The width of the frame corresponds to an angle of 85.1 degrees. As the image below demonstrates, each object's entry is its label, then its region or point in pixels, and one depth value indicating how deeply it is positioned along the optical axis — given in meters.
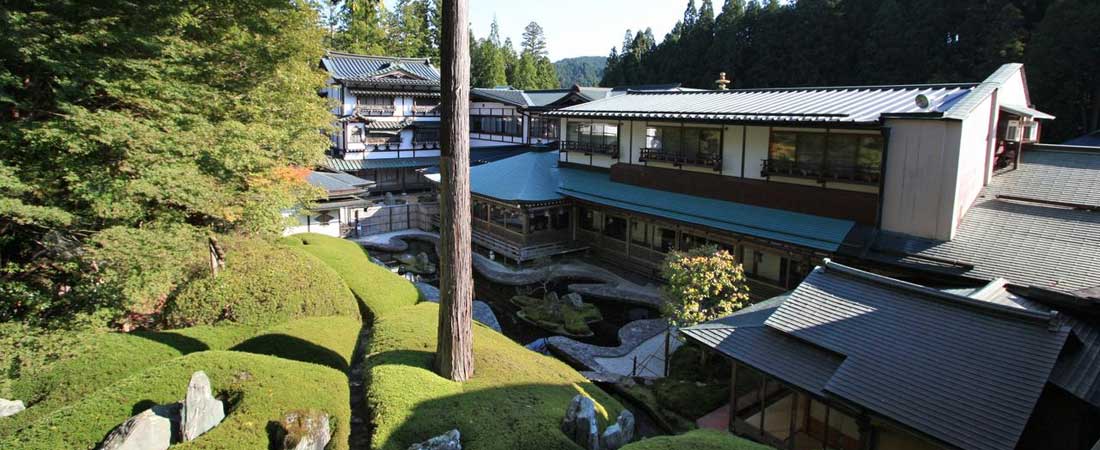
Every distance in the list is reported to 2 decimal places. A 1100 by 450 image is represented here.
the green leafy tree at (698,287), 14.15
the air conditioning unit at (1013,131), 17.22
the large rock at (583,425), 8.37
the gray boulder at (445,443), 7.59
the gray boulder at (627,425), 9.08
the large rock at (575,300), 19.64
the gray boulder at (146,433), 7.24
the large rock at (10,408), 8.13
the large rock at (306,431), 7.61
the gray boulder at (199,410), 7.54
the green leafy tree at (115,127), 9.72
